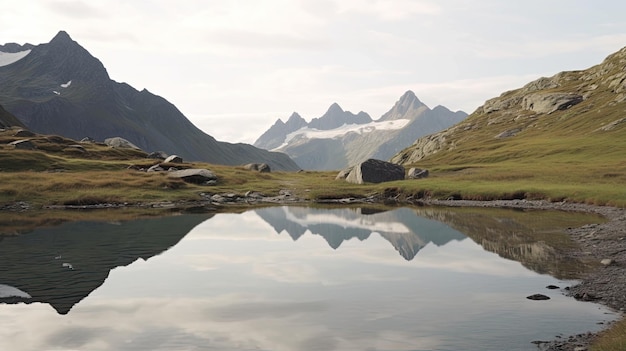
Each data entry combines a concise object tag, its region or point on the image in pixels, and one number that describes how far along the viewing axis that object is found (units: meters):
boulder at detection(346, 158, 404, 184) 113.25
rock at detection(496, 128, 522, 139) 195.88
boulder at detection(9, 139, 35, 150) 119.84
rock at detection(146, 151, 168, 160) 157.82
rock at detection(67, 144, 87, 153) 134.82
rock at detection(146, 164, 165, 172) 115.62
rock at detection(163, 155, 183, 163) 135.12
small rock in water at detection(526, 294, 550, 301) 24.95
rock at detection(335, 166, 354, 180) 125.77
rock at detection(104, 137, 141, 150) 178.60
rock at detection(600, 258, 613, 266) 31.61
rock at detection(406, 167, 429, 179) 118.62
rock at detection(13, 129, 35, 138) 147.62
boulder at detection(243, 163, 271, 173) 152.75
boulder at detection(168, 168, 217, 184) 107.06
